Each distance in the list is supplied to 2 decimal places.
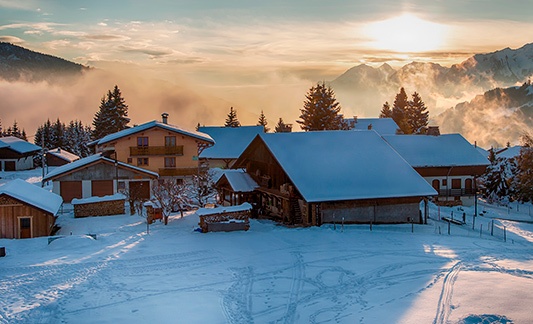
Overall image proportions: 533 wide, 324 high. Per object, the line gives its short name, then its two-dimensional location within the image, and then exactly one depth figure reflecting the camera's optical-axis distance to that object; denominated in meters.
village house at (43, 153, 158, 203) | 42.97
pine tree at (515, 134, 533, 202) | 54.69
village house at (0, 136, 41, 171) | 75.64
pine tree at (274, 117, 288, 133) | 93.86
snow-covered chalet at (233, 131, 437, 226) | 32.50
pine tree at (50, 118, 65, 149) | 98.88
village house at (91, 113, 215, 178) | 49.88
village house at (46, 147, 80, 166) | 78.94
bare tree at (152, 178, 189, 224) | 32.56
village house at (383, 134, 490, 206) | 50.25
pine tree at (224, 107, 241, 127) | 96.44
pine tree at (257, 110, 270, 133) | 104.88
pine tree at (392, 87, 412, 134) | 88.86
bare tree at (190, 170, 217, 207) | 38.78
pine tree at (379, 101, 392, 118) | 94.22
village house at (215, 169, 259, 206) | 38.19
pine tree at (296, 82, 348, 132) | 61.12
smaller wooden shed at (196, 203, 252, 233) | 29.36
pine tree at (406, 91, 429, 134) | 86.25
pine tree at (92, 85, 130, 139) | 75.38
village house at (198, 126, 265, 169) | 70.94
